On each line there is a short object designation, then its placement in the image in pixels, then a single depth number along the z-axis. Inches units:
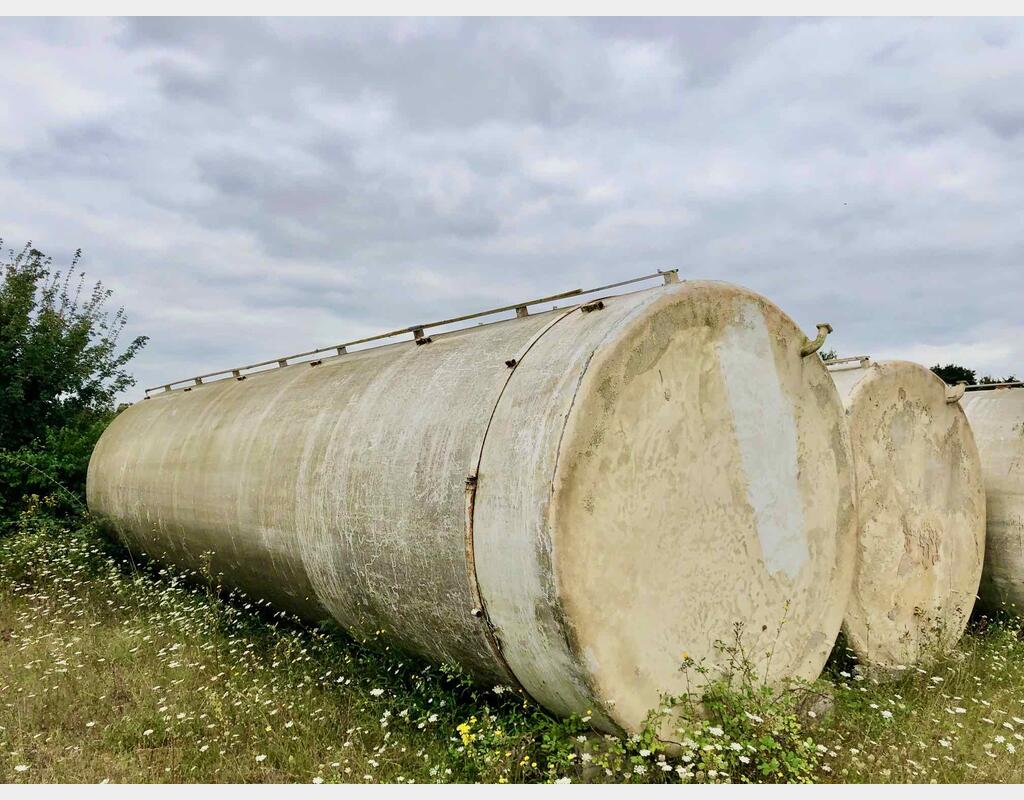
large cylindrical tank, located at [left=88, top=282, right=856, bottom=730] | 144.4
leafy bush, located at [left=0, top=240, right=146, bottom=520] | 449.4
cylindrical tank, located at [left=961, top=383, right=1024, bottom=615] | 278.2
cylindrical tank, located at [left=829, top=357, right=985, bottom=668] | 224.7
